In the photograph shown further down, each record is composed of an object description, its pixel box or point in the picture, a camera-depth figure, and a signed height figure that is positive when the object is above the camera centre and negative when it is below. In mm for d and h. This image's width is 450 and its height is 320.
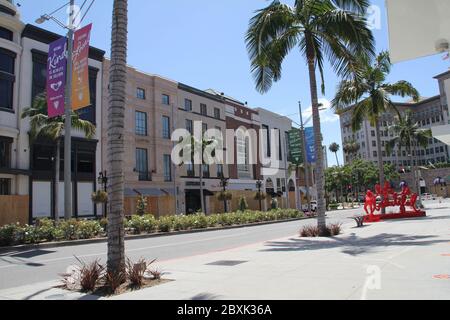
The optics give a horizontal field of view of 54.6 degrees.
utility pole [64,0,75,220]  21955 +4890
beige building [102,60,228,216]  38531 +6527
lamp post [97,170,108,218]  28486 +2487
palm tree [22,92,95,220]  24266 +5380
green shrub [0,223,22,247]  18953 -592
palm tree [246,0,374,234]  17328 +6998
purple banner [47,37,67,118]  21419 +6981
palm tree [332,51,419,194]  29312 +7352
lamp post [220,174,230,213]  41447 +1508
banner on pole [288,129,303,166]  45531 +6368
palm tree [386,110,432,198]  48344 +7642
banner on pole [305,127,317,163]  41562 +6187
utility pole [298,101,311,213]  41725 +5826
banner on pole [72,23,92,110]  20438 +7014
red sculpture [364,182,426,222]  26672 +13
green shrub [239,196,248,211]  46062 +588
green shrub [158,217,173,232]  27328 -682
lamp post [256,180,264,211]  48031 +1781
